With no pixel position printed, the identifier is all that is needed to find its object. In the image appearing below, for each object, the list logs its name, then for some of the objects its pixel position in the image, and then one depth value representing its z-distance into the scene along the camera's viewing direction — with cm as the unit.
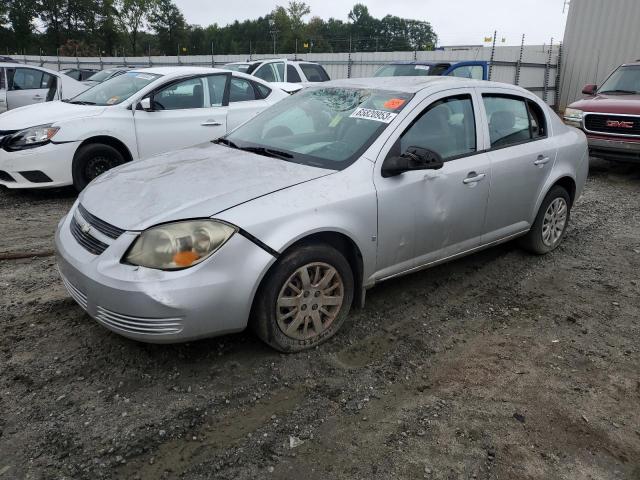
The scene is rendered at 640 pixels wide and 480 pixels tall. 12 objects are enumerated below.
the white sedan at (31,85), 1063
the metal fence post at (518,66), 1694
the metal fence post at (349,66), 2238
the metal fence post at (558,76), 1769
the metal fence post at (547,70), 1755
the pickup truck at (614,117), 855
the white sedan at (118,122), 628
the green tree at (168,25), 8319
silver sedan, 281
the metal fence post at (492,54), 1633
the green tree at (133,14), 8000
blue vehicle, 1149
